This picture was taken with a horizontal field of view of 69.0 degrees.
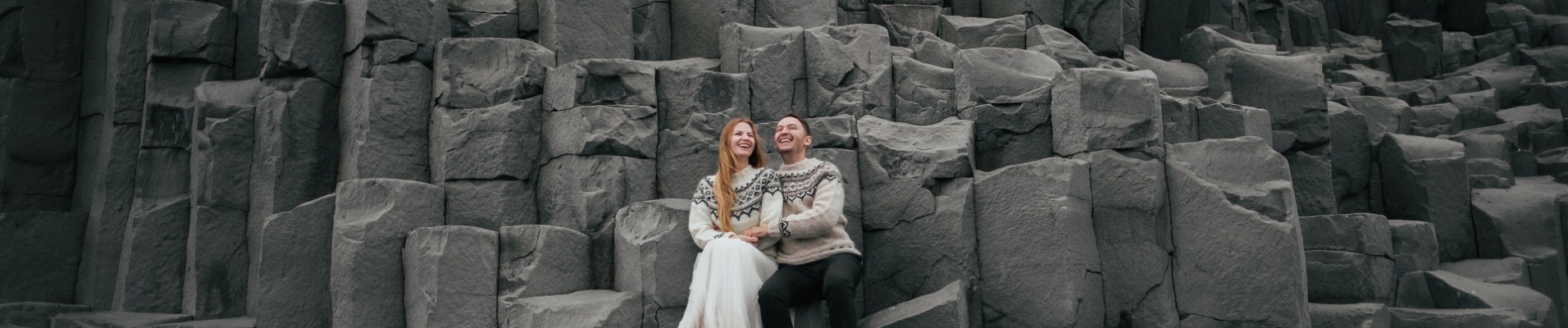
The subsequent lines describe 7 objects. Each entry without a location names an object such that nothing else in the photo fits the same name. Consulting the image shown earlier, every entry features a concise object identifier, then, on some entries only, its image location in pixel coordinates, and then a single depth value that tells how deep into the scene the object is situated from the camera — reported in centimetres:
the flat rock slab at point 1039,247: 729
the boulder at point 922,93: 873
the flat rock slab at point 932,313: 698
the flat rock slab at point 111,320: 884
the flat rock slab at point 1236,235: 714
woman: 633
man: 630
